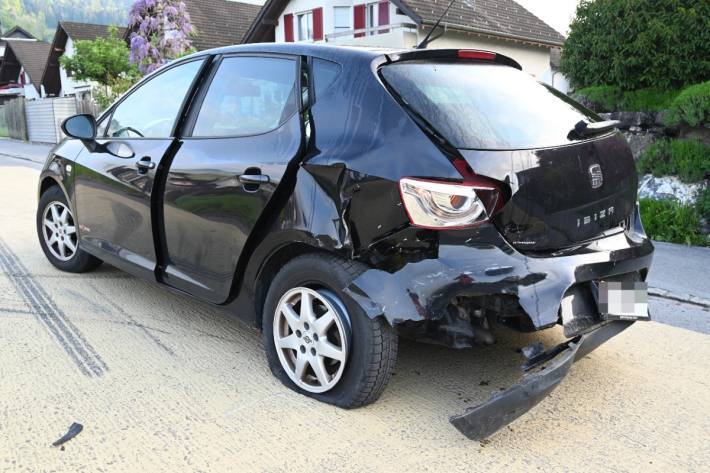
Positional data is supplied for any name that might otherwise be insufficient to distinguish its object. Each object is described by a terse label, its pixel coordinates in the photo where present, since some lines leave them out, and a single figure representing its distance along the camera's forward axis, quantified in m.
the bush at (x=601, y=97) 7.92
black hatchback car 2.63
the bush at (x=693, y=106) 6.60
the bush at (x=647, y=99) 7.45
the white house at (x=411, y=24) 20.00
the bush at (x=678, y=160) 6.72
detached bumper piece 2.58
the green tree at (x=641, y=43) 7.11
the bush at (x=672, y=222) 6.32
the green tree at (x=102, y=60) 25.78
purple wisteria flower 15.92
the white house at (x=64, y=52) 39.62
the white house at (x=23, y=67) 48.12
